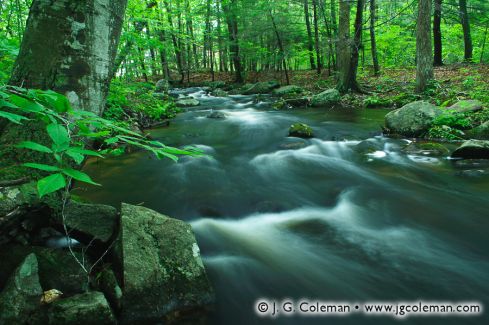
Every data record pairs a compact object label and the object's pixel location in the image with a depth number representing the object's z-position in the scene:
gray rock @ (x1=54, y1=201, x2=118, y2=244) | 2.38
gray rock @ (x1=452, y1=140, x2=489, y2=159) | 5.34
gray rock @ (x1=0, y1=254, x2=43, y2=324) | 1.78
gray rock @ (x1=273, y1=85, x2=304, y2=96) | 15.68
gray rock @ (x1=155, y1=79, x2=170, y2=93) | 18.76
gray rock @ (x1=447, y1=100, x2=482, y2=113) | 7.67
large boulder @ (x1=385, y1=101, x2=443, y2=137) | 7.08
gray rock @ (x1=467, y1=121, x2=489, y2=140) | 6.45
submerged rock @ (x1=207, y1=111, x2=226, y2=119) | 10.73
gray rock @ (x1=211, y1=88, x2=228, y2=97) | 17.51
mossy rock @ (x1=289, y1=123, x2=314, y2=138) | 7.67
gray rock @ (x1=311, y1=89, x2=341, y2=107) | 12.10
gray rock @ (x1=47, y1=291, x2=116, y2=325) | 1.85
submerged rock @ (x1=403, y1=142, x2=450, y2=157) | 5.87
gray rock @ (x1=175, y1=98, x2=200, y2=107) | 13.80
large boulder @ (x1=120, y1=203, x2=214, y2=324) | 2.10
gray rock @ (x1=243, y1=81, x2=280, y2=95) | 17.72
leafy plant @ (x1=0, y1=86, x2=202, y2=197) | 1.03
